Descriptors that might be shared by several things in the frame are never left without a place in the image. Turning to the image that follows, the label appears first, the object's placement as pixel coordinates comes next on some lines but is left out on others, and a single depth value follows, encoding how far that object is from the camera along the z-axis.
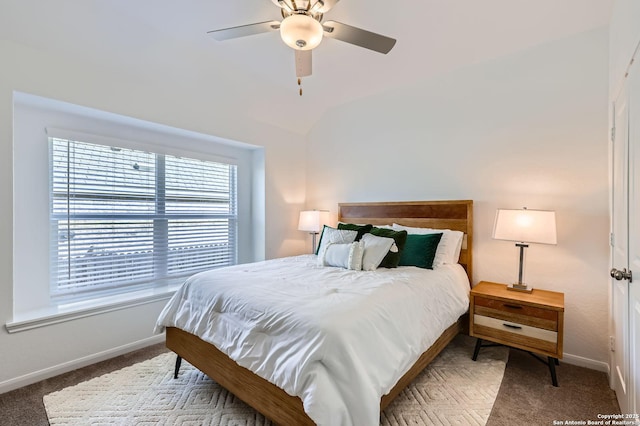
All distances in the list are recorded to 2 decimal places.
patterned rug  1.81
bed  1.41
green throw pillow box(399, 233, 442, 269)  2.67
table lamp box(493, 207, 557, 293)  2.32
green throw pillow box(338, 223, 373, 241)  3.07
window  2.66
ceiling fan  1.63
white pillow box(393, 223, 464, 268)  2.77
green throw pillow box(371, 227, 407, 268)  2.65
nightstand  2.15
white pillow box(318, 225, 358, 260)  2.98
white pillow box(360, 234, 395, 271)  2.57
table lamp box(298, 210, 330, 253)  3.91
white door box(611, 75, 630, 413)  1.68
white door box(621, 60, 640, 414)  1.42
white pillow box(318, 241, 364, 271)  2.58
